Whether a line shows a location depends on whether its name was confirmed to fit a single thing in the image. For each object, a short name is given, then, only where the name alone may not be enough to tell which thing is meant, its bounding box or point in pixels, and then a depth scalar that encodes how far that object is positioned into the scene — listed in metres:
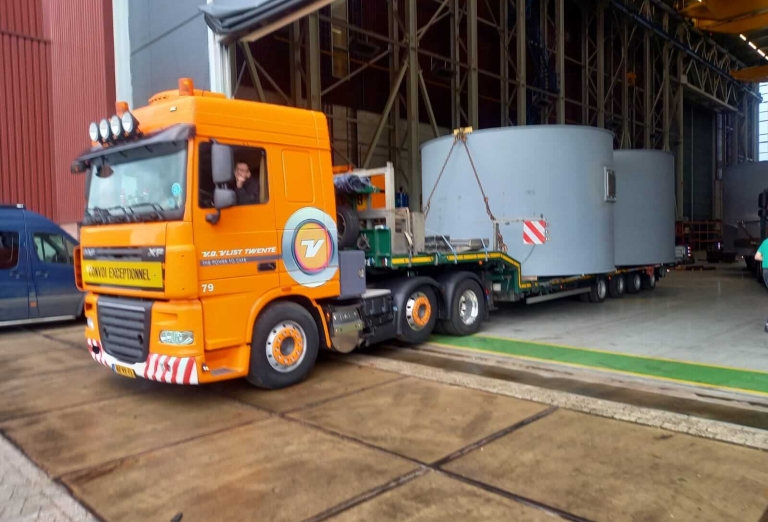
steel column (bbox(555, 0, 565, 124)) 25.22
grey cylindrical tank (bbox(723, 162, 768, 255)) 20.19
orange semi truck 5.50
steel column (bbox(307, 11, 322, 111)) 15.92
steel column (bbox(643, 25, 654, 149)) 32.47
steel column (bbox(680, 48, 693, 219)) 35.53
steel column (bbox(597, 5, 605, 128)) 28.69
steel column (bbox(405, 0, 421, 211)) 18.88
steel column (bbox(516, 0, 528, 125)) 23.88
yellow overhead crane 22.33
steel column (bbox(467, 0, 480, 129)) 21.38
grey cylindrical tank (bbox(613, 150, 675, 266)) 13.94
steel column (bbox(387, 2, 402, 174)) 18.75
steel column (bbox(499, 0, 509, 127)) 23.53
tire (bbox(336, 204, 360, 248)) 7.64
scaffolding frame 18.56
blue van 10.54
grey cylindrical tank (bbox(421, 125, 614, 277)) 10.46
